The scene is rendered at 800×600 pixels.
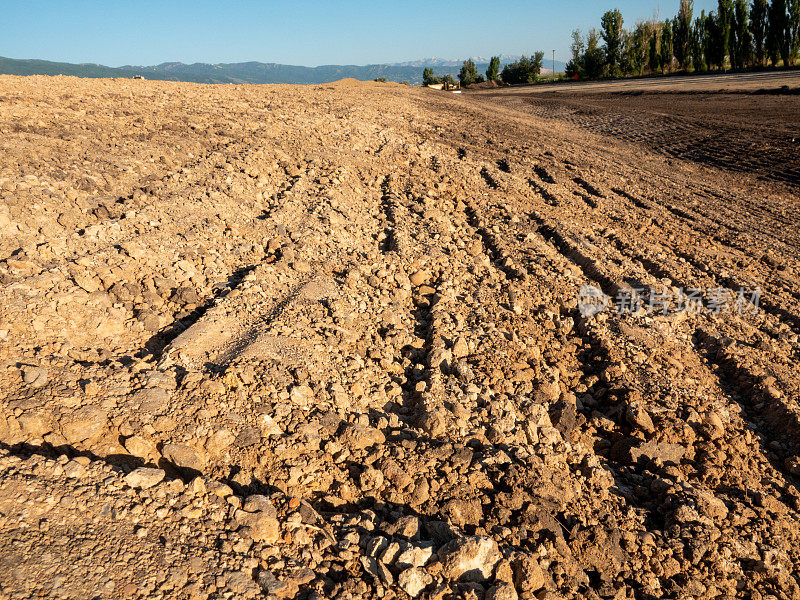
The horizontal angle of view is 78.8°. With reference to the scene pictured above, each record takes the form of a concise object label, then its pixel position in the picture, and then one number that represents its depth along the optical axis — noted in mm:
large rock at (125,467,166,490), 2145
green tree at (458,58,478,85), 47969
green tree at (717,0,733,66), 34781
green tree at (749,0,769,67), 33406
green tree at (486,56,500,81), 48603
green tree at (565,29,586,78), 48112
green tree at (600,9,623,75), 42656
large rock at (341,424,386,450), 2797
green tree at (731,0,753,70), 34375
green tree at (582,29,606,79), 45031
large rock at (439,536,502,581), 2088
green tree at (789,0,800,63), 31016
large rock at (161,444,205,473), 2490
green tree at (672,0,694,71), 38444
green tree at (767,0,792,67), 31984
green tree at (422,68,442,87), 47812
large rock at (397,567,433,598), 2012
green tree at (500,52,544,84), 47469
